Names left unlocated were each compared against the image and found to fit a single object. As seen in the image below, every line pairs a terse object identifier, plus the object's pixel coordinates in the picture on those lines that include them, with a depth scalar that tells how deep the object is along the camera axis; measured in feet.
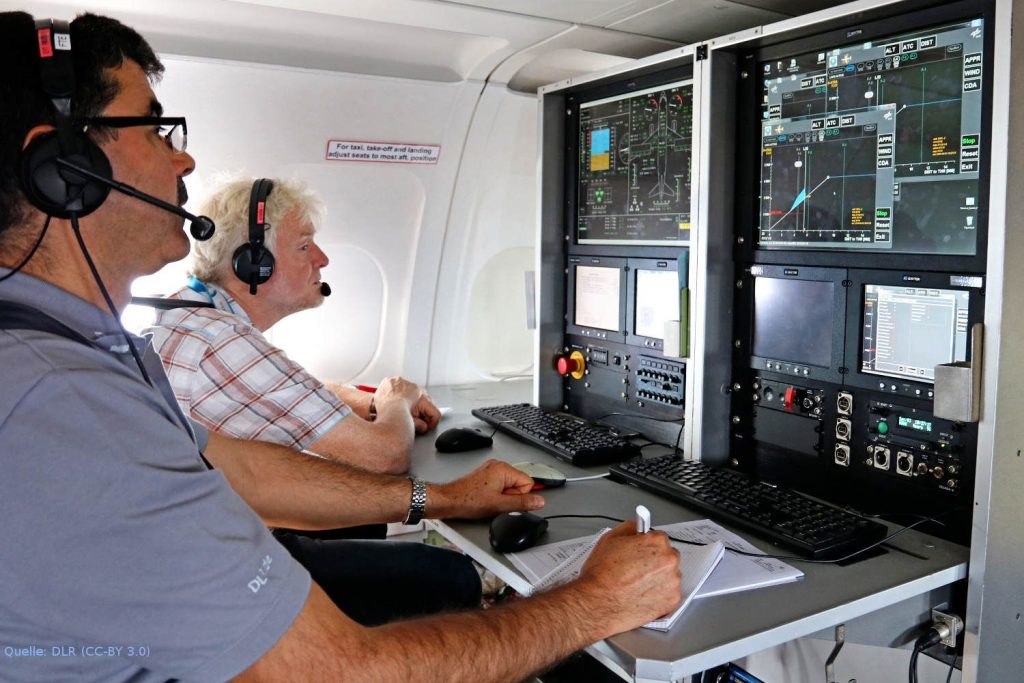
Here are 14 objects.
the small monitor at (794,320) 6.43
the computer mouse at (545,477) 6.75
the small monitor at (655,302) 7.88
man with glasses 3.11
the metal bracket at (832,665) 6.19
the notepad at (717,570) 4.91
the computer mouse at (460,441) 8.06
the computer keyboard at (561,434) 7.53
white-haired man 7.16
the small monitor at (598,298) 8.70
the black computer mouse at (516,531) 5.50
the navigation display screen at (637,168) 7.73
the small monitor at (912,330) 5.48
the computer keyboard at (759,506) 5.38
